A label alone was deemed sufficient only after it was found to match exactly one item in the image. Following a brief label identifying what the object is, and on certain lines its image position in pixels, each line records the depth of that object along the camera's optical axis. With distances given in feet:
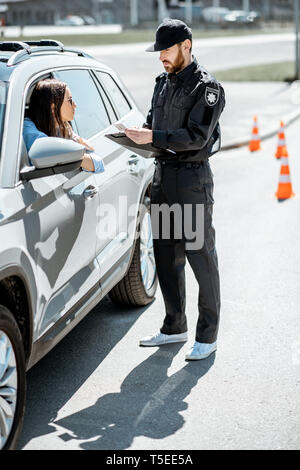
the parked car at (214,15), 324.11
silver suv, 12.30
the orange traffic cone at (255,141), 47.21
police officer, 15.56
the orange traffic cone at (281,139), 38.57
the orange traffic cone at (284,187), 33.22
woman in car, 14.78
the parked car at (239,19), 298.76
